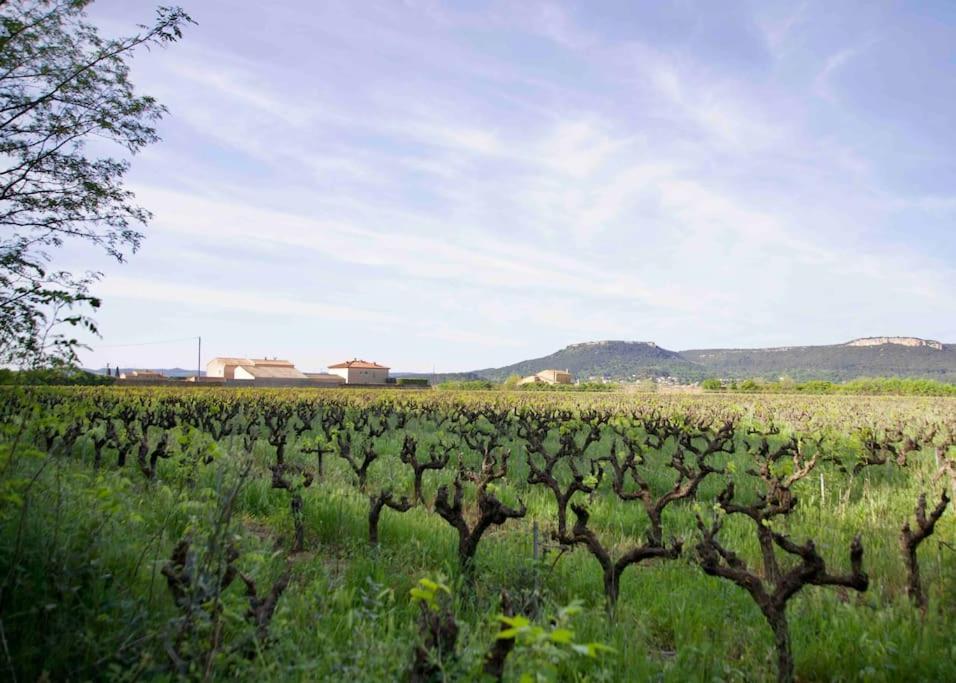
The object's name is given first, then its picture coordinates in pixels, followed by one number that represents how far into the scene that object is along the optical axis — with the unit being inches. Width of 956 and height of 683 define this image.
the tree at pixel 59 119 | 567.8
